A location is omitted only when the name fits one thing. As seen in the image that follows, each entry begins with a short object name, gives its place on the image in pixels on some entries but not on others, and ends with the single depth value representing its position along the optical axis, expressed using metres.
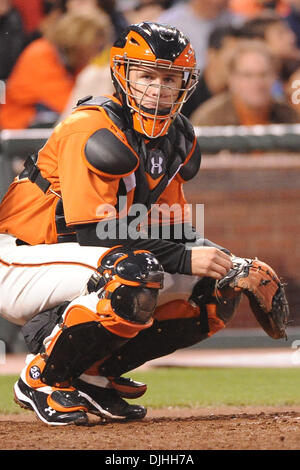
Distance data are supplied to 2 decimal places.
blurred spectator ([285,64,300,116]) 17.44
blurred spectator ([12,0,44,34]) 17.56
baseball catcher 7.75
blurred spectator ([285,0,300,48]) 18.91
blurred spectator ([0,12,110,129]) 16.41
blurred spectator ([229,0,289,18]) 18.80
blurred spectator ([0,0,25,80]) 16.73
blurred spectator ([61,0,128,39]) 17.56
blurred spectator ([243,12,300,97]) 17.75
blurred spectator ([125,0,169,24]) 18.08
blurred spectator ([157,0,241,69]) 17.72
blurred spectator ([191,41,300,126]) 16.19
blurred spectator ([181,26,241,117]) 17.08
